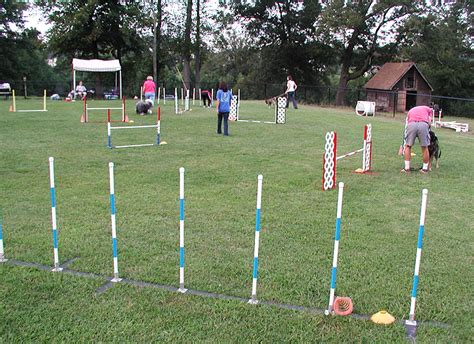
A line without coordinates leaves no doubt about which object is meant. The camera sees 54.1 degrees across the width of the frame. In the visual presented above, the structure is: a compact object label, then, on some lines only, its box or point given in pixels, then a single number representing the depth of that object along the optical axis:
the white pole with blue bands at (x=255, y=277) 3.94
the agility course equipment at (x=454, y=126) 22.38
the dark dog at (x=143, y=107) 20.31
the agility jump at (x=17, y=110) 21.08
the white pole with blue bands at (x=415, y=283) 3.70
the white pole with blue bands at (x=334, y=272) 3.80
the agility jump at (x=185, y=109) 22.98
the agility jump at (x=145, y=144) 11.79
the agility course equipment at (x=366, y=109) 27.54
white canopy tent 29.29
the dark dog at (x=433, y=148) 10.08
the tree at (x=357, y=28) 35.12
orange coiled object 3.78
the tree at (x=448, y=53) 38.72
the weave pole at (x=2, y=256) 4.59
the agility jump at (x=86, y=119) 17.21
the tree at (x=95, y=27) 36.12
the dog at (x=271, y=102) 28.52
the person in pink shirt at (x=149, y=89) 20.38
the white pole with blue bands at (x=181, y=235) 4.09
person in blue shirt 14.16
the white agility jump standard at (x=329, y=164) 7.96
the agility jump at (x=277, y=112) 18.92
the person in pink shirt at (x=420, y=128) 9.59
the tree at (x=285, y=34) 43.00
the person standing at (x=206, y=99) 27.94
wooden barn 36.19
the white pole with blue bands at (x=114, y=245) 4.21
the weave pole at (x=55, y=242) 4.38
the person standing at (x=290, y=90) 24.69
